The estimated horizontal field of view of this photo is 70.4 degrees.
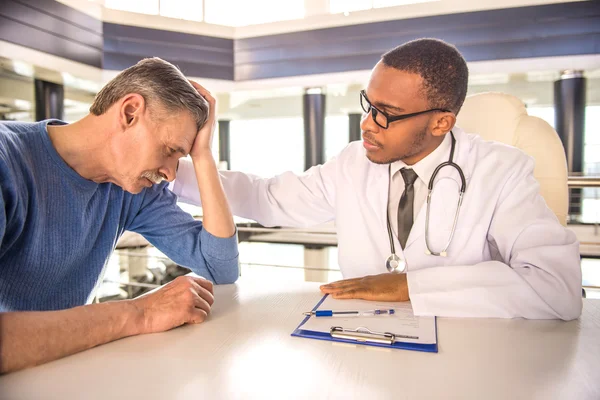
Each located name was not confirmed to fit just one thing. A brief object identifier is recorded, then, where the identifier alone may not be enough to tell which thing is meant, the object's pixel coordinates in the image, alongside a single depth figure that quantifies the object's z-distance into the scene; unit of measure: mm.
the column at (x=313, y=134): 4504
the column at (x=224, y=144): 6584
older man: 805
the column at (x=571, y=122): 3838
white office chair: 1485
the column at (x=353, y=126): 5953
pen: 860
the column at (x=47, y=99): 4176
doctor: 961
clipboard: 712
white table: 576
